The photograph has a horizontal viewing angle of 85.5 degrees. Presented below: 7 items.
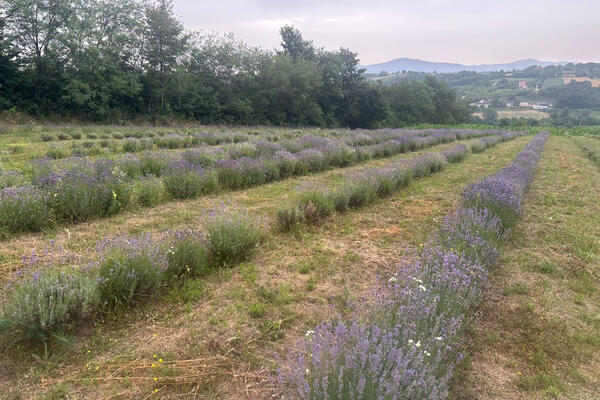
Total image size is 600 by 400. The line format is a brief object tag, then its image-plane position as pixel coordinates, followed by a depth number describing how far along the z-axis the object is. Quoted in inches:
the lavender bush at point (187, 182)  264.1
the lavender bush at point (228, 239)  159.3
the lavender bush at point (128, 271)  117.0
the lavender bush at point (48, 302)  94.6
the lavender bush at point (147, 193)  238.2
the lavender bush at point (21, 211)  171.6
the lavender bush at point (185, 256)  139.9
